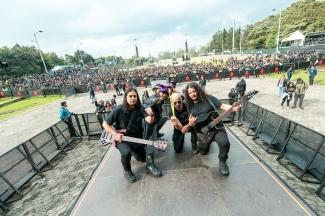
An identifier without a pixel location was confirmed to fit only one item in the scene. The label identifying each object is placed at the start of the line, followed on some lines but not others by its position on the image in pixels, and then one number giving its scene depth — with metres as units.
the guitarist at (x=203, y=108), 3.62
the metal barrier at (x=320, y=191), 3.81
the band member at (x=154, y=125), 3.84
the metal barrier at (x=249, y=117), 7.17
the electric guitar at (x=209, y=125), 3.63
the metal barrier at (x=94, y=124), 8.23
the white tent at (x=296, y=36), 36.41
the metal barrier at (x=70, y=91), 22.02
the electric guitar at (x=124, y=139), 3.54
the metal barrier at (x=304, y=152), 4.25
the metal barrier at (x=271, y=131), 5.58
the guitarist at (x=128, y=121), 3.65
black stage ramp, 2.85
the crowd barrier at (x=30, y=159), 4.89
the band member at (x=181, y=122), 4.22
